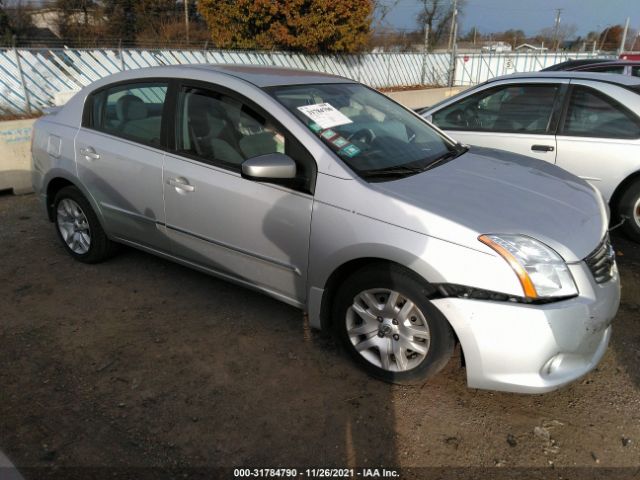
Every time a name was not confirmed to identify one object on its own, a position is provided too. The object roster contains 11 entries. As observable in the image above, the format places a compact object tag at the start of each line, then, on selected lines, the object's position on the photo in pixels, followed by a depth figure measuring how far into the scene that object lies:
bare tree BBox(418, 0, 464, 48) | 44.81
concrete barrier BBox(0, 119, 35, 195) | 6.42
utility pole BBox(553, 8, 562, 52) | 42.84
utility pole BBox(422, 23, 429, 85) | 22.02
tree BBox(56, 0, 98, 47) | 26.56
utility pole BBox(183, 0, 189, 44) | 24.70
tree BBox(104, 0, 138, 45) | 26.72
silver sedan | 2.41
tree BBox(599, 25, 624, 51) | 56.35
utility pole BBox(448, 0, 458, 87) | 21.13
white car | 4.58
